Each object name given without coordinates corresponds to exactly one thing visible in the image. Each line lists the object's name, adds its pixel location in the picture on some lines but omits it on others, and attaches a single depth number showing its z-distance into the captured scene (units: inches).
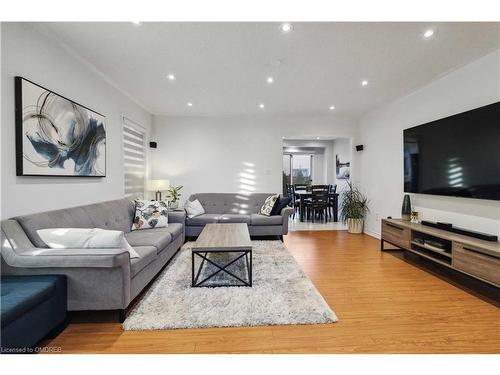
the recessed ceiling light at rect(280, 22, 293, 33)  89.8
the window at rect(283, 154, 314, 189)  413.4
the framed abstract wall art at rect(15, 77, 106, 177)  85.8
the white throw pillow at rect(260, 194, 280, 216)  188.9
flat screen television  104.2
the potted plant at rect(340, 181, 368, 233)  212.5
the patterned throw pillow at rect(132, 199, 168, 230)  140.3
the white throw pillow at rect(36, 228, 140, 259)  77.6
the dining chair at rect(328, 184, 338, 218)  280.1
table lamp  195.3
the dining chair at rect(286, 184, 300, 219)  327.4
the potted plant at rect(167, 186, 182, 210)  204.7
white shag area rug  77.7
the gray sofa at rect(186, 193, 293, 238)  181.5
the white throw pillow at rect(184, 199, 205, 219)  184.7
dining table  279.0
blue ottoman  55.6
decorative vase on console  152.2
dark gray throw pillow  188.9
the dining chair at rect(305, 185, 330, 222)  268.1
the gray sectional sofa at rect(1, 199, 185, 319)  72.1
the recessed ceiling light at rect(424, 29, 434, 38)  92.8
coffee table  100.2
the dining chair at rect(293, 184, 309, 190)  348.2
